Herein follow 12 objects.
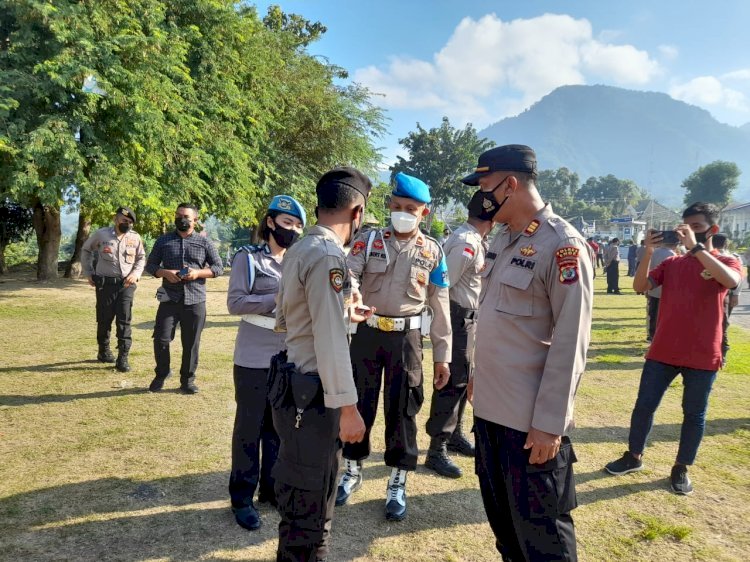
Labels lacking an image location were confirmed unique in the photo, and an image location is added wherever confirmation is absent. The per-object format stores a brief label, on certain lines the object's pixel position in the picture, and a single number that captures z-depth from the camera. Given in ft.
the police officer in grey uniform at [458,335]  13.44
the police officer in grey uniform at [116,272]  21.67
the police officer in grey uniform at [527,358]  6.66
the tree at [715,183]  246.47
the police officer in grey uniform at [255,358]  10.59
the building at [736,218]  280.10
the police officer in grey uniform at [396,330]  11.03
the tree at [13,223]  65.82
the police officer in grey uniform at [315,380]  6.97
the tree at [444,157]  171.83
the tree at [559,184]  351.87
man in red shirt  12.07
